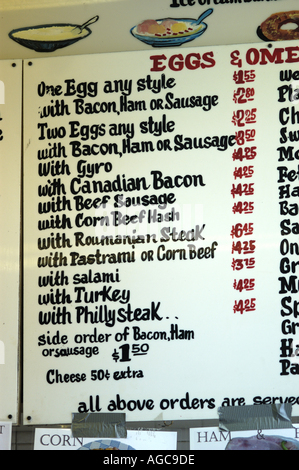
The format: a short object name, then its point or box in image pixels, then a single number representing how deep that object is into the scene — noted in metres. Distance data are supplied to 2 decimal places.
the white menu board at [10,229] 2.57
